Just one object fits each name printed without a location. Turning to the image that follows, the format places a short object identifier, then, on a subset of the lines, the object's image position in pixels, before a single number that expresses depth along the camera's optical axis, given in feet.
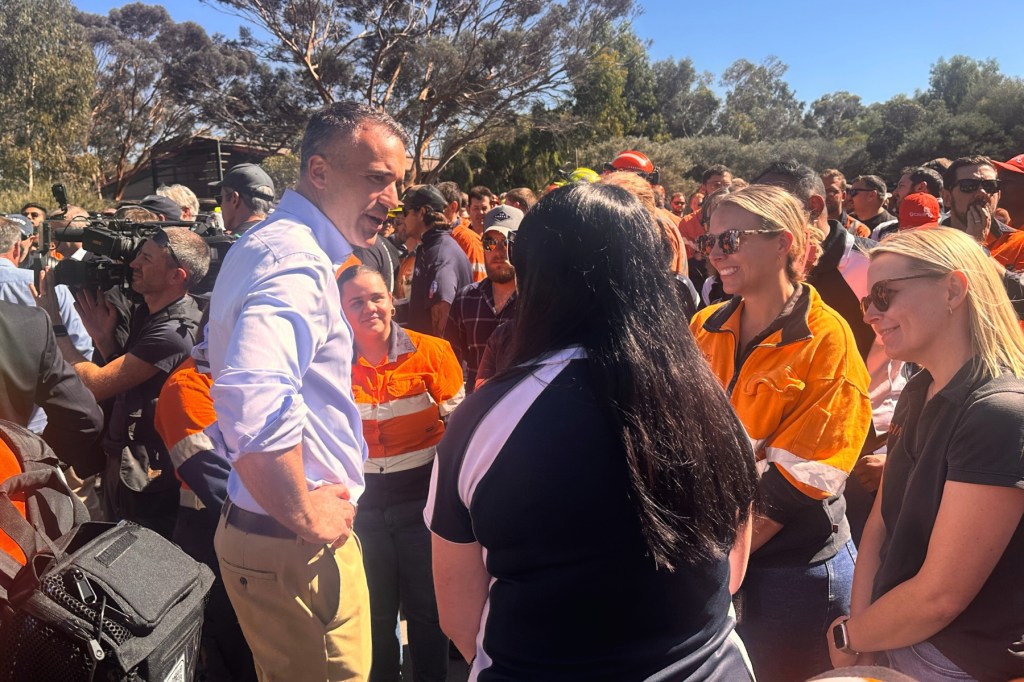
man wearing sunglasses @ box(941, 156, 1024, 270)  14.02
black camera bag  4.57
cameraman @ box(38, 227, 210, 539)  9.88
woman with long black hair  4.02
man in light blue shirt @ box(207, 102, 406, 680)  5.48
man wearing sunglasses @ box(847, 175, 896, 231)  22.90
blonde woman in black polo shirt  5.03
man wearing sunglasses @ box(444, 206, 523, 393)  13.58
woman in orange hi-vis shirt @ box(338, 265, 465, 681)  9.48
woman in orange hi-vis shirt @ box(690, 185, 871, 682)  6.70
